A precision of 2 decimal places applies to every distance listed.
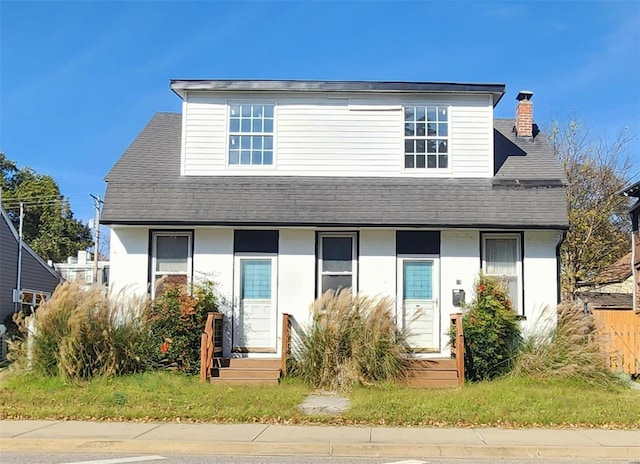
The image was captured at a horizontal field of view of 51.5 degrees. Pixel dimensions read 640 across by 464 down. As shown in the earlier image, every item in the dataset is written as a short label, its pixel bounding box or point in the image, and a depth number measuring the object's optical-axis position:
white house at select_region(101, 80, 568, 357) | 14.07
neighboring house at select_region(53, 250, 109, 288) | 36.56
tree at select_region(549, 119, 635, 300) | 26.97
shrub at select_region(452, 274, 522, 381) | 12.77
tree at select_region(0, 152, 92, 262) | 45.38
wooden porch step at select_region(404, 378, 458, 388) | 12.29
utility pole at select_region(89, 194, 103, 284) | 32.84
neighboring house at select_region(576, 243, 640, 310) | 28.19
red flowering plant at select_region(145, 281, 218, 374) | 12.95
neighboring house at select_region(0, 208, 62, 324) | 24.03
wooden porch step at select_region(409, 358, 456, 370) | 12.68
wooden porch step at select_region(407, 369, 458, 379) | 12.45
